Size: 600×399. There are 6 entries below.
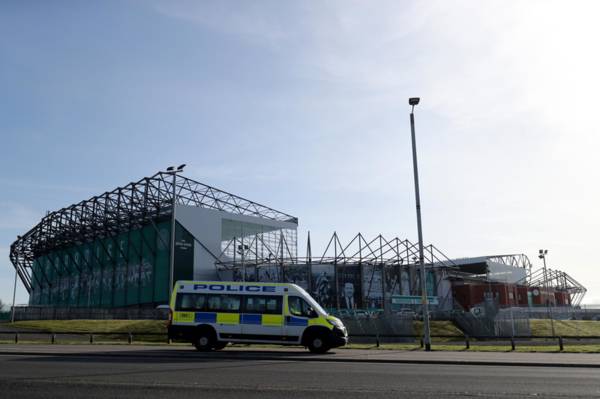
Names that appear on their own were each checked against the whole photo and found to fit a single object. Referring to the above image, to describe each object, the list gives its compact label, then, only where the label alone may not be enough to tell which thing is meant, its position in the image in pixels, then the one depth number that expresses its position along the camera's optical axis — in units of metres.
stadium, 62.38
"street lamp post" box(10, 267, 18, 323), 51.94
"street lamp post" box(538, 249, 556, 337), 56.04
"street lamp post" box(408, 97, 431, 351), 24.06
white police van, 21.88
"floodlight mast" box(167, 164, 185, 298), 41.47
